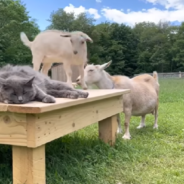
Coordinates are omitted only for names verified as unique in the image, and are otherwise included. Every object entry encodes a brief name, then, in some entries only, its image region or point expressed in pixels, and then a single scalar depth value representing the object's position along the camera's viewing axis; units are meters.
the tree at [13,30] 19.78
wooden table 1.63
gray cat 1.77
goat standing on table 2.99
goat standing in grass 3.98
